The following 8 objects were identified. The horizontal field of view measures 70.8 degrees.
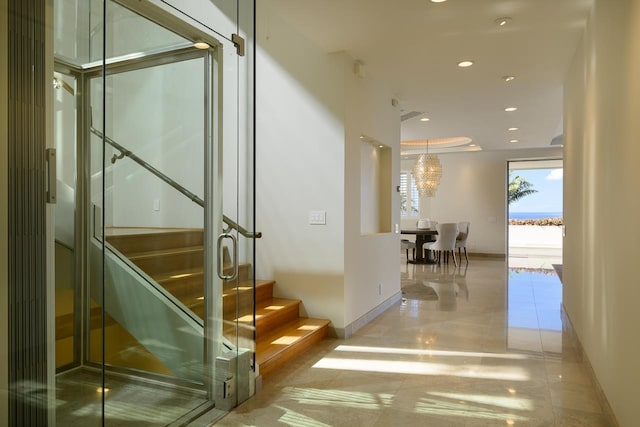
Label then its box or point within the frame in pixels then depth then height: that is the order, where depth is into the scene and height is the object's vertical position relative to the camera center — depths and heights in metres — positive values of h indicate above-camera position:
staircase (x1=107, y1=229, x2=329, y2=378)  2.41 -0.44
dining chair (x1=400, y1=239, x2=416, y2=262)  10.64 -0.82
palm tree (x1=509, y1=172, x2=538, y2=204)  21.89 +1.04
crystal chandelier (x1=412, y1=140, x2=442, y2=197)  10.27 +0.83
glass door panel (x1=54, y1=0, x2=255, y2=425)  2.00 -0.02
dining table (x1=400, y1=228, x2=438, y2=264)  10.66 -0.98
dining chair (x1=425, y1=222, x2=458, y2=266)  10.18 -0.62
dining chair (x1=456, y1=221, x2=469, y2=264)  11.05 -0.63
